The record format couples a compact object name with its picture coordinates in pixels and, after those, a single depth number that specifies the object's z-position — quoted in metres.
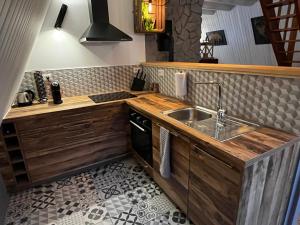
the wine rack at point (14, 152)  1.95
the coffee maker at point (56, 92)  2.30
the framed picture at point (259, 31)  5.01
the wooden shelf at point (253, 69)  1.23
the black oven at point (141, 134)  2.05
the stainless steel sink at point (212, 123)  1.43
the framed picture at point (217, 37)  6.30
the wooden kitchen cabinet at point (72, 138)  2.05
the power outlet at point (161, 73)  2.53
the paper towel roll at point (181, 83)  2.06
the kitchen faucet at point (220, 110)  1.65
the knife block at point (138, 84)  2.92
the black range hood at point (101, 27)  2.27
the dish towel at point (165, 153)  1.68
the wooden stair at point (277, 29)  2.50
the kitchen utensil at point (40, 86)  2.33
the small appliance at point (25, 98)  2.23
